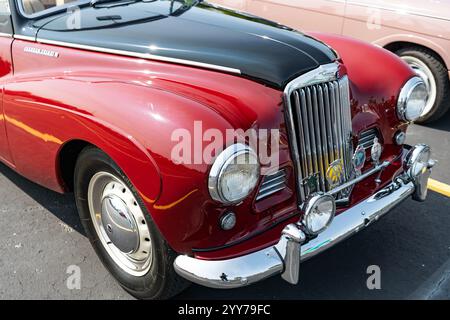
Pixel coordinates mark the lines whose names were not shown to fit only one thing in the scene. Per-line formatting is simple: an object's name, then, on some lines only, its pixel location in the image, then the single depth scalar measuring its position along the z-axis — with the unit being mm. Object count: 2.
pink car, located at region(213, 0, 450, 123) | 4422
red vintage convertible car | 1904
